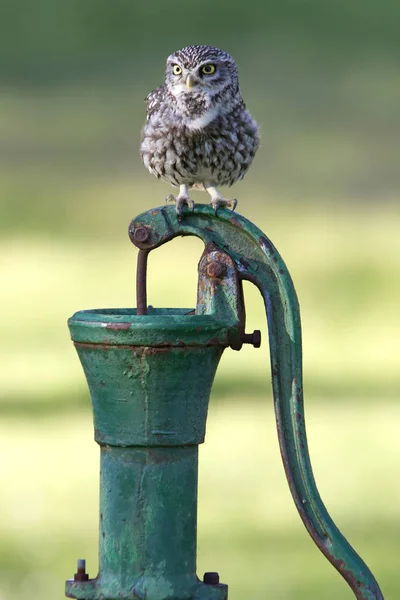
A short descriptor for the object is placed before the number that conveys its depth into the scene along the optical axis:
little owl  7.77
